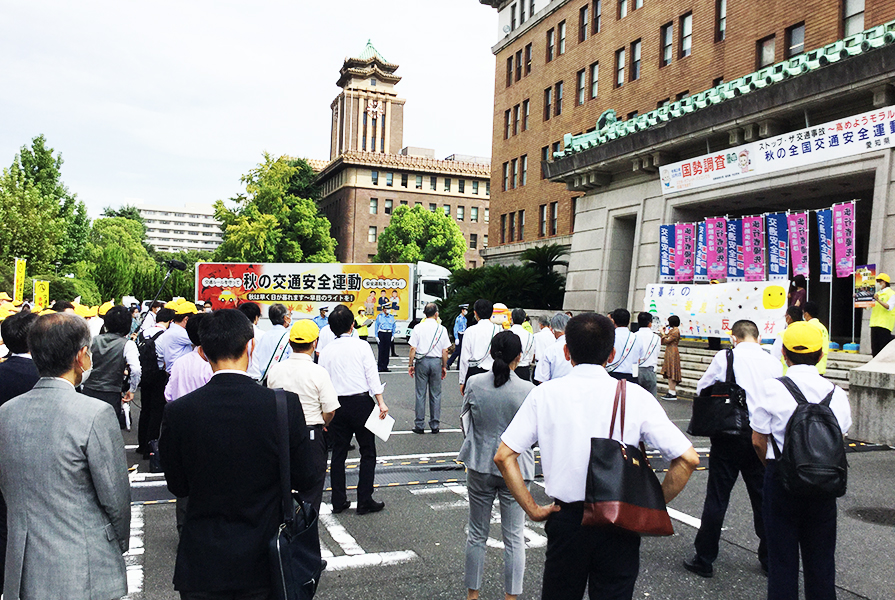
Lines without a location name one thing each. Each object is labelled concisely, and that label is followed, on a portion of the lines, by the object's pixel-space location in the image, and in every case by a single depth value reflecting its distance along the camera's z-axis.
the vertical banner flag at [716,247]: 19.30
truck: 31.55
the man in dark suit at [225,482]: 2.91
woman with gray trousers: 4.52
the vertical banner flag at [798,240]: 17.09
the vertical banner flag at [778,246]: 17.67
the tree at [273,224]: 56.22
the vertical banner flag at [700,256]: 19.84
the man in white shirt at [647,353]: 10.34
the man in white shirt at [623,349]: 9.59
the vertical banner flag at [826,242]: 16.31
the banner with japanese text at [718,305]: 15.34
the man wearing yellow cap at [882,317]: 12.97
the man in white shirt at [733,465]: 5.30
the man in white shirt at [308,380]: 5.76
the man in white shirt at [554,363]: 8.93
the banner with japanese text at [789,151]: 14.93
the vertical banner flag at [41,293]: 19.34
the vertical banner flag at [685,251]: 20.27
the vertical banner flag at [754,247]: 18.38
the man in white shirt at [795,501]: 3.99
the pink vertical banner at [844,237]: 15.84
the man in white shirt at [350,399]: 6.85
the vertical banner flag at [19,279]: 23.70
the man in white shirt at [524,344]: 10.58
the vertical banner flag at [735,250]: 19.00
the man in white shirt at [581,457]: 3.07
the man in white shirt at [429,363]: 11.12
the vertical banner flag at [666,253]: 20.72
